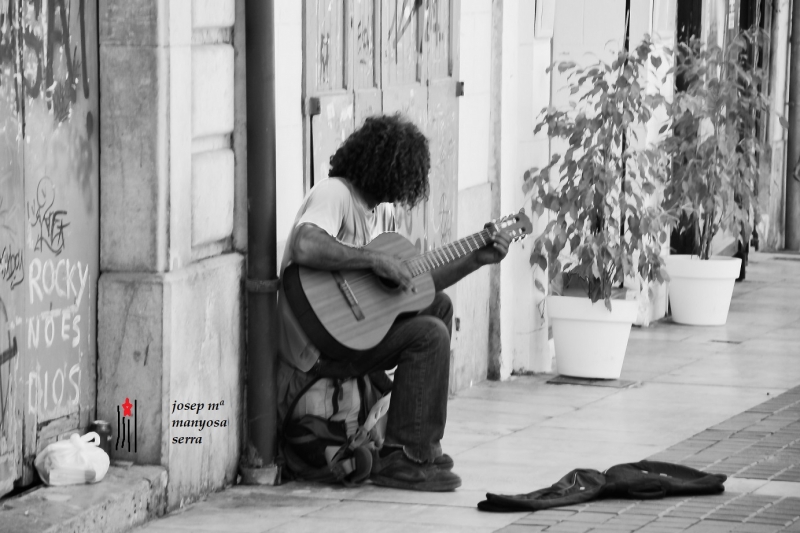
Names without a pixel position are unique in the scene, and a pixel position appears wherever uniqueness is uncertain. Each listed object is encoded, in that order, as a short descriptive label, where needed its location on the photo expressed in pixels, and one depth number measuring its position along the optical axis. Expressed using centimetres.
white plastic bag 1092
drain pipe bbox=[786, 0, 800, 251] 3215
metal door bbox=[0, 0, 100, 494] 1055
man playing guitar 1246
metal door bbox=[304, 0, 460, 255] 1383
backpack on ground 1270
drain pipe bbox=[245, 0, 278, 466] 1240
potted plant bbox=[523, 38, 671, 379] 1747
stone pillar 1136
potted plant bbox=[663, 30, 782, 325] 2131
